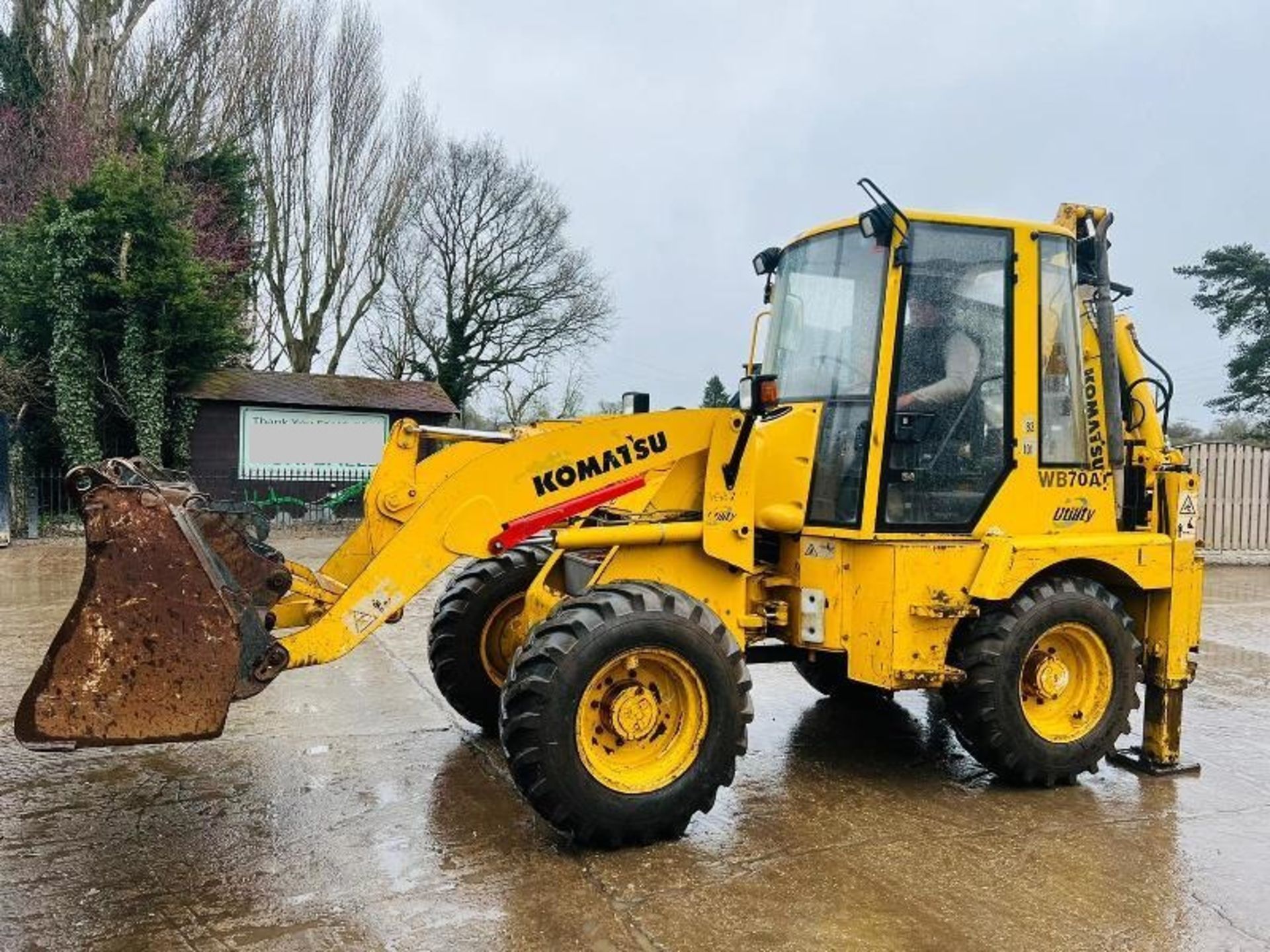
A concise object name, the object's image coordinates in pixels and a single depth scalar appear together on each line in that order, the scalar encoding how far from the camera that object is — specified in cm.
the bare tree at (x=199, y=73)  2216
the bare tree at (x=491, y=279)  3089
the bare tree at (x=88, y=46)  2130
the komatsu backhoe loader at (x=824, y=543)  400
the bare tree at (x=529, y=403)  3128
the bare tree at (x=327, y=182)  2638
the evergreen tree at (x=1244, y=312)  2612
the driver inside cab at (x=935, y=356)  473
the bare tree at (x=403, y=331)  3086
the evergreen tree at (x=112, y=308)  1736
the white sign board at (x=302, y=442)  1970
